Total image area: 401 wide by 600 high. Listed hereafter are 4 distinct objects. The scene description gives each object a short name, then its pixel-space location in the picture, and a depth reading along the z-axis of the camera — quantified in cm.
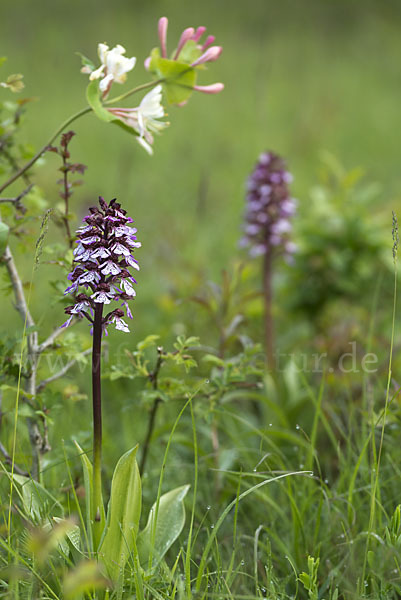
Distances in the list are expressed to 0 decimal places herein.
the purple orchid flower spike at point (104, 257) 219
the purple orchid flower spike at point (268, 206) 272
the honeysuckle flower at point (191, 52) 228
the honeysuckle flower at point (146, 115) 227
